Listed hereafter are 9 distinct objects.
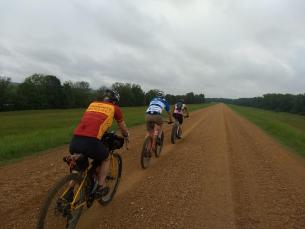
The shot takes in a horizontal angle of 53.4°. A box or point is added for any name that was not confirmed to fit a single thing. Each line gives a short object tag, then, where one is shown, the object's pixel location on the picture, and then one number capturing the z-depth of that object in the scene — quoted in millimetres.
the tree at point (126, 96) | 104000
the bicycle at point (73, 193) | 3877
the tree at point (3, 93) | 70744
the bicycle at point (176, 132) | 12766
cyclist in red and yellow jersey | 4504
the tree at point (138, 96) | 110125
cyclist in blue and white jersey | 8977
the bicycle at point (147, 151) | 8164
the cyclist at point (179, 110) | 13788
